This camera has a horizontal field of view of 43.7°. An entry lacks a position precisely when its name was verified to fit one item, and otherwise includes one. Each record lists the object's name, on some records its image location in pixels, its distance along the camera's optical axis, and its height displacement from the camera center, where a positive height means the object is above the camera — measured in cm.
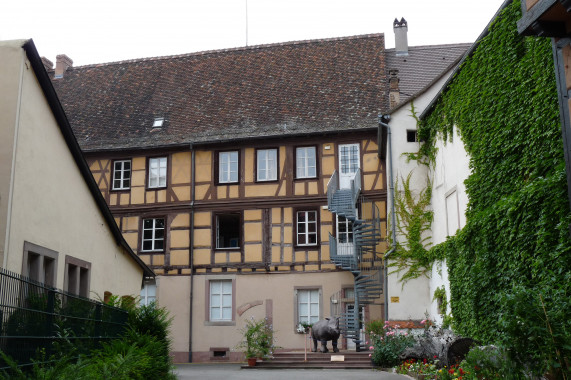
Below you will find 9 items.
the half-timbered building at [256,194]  2372 +472
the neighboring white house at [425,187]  1775 +375
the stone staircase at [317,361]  1950 -82
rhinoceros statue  2084 +2
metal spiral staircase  2162 +252
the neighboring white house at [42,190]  1066 +237
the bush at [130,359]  691 -34
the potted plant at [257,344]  2067 -35
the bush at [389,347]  1792 -38
